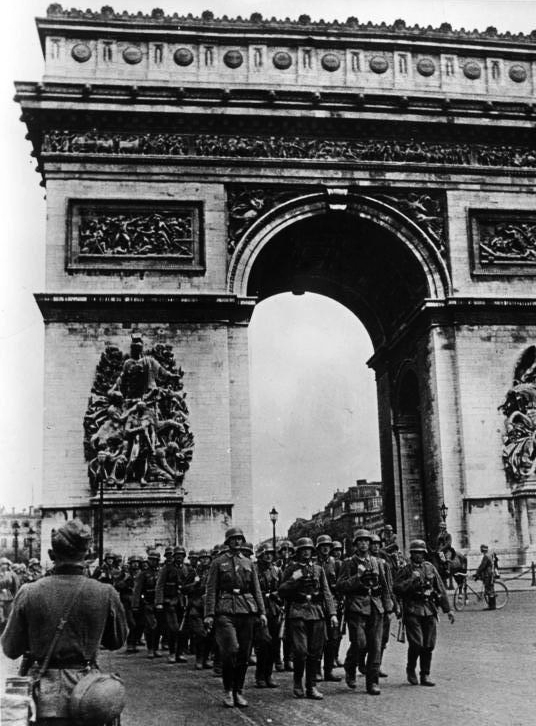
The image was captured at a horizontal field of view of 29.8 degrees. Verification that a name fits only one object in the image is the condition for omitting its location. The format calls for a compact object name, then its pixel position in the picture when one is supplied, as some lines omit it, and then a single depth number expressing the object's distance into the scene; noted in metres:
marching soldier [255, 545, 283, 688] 11.45
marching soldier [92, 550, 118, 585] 18.14
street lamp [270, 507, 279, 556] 37.95
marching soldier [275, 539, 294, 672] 12.44
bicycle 21.19
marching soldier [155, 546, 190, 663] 14.45
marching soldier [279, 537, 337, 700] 10.47
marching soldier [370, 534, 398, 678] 11.76
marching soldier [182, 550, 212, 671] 13.58
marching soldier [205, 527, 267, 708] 10.09
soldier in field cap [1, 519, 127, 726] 4.63
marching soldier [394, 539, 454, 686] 10.88
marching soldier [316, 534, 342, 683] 11.94
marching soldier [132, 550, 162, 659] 15.54
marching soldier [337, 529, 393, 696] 10.81
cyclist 20.30
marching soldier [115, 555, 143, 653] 16.30
